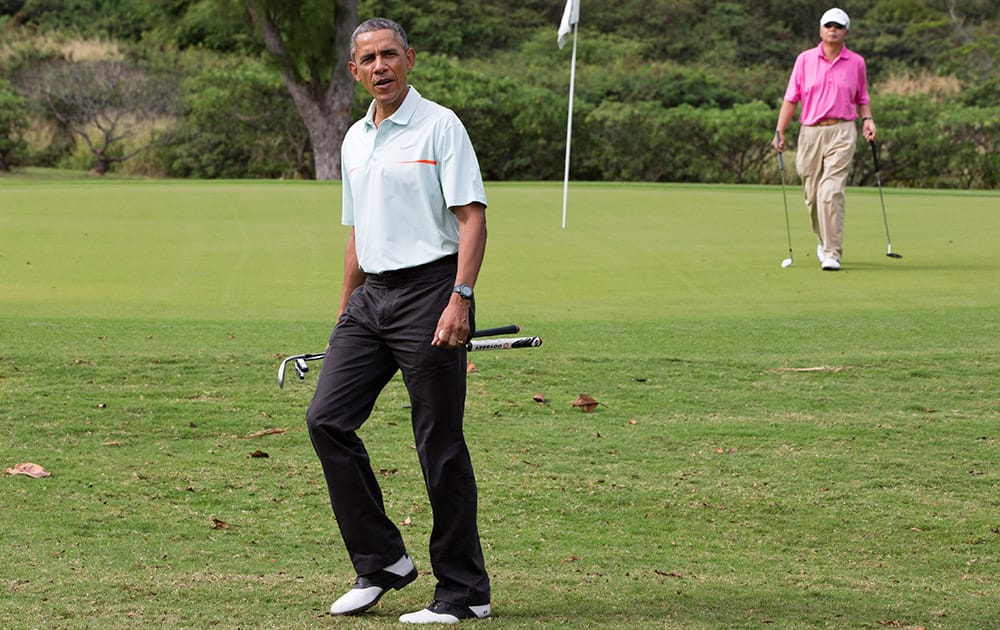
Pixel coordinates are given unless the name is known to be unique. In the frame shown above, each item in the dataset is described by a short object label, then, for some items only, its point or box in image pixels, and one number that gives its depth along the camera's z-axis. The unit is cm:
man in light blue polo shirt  809
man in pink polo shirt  2381
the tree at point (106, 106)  5894
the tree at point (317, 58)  5244
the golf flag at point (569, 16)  3278
